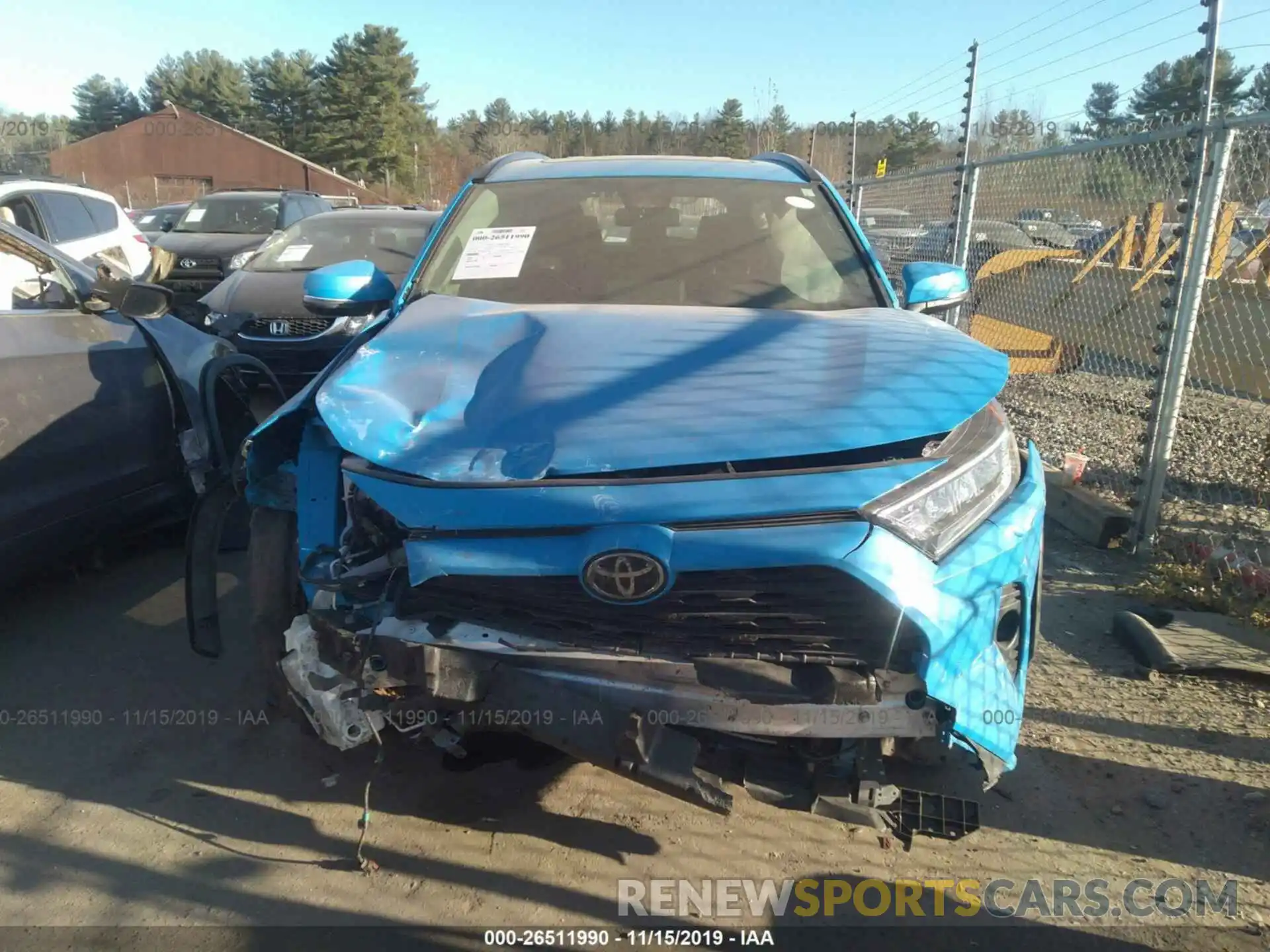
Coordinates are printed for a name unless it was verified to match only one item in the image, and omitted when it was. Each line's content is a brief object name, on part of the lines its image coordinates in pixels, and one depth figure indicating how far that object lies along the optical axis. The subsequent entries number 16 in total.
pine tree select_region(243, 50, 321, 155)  57.78
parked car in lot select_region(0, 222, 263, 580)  3.46
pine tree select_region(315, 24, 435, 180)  54.69
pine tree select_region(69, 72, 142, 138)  70.69
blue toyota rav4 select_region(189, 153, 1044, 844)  2.03
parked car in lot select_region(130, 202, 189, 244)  16.25
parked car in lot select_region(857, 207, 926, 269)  10.92
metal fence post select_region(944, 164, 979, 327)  7.30
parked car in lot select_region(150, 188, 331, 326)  10.96
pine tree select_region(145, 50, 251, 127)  60.81
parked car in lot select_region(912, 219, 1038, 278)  8.87
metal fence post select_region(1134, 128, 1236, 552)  4.32
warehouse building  47.41
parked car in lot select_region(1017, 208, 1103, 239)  7.53
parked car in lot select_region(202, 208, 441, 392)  7.07
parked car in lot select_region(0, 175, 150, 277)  7.05
